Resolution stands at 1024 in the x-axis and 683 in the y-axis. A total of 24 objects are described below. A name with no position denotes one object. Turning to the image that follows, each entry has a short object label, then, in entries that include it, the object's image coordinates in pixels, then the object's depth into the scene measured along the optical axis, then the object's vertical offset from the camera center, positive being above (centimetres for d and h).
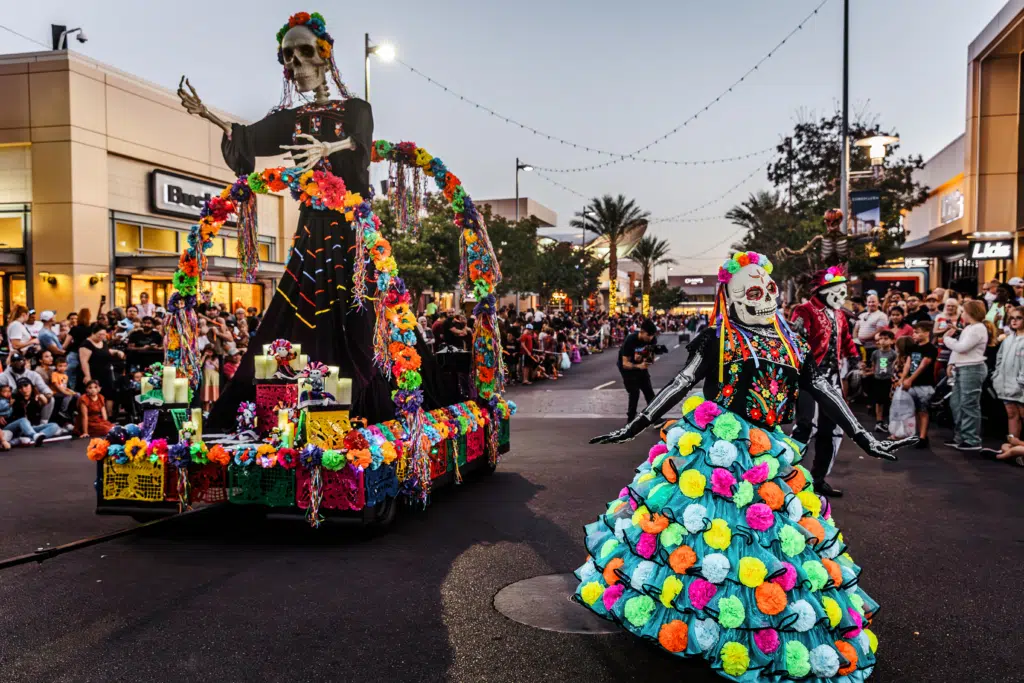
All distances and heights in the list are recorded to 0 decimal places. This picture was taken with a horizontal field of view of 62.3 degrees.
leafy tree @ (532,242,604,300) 4350 +248
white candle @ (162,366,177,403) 642 -50
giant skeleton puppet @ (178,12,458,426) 701 +74
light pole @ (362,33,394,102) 1711 +540
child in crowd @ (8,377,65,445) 1102 -132
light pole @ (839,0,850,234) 1920 +406
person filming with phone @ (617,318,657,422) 1205 -65
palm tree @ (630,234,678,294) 5994 +450
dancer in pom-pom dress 353 -107
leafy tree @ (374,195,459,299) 2883 +230
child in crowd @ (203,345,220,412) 1320 -94
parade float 604 -41
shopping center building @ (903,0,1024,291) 2072 +424
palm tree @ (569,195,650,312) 4700 +552
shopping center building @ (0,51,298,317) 2066 +348
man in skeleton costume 740 -17
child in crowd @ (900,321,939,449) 1069 -72
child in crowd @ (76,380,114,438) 1195 -137
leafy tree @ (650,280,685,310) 8938 +216
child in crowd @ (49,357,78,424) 1198 -102
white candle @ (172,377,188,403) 645 -55
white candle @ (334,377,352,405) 626 -55
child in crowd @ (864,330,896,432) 1234 -78
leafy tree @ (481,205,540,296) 3516 +286
